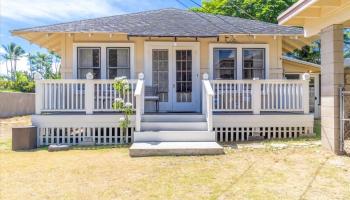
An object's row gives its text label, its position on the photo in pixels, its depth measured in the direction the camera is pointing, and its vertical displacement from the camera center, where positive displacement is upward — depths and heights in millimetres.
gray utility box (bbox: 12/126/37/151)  9320 -1065
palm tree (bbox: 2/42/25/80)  65125 +8383
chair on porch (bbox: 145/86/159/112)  11470 +140
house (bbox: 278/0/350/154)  7566 +884
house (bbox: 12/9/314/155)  10016 +466
